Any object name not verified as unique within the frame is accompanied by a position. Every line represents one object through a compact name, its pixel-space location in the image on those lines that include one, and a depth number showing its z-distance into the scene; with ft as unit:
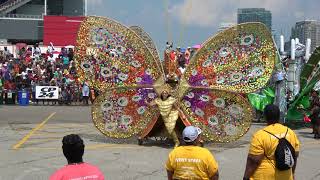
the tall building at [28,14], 207.10
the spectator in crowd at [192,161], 17.20
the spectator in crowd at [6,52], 121.13
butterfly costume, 42.57
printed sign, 90.17
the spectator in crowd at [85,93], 90.27
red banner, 183.42
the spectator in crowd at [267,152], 18.40
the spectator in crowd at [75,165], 13.84
